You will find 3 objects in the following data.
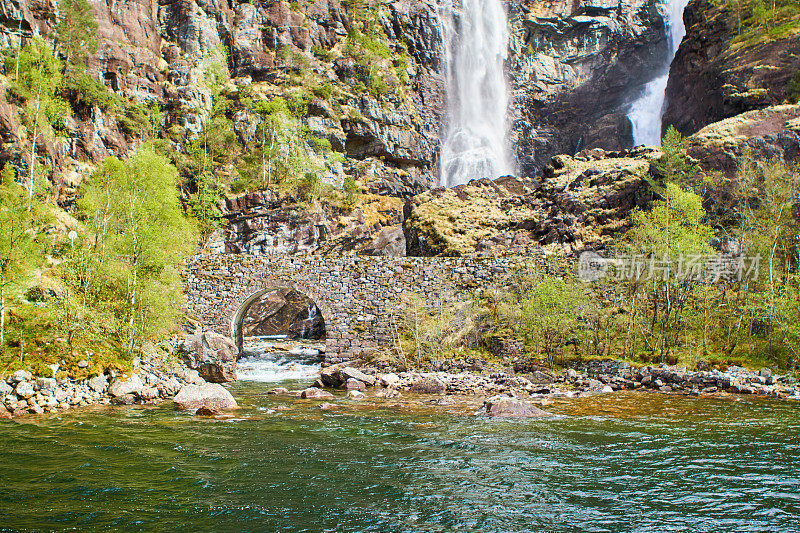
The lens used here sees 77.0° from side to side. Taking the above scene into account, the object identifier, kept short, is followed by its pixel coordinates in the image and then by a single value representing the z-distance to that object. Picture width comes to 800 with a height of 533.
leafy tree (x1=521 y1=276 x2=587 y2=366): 22.39
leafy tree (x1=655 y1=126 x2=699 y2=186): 29.69
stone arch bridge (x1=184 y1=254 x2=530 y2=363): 25.95
